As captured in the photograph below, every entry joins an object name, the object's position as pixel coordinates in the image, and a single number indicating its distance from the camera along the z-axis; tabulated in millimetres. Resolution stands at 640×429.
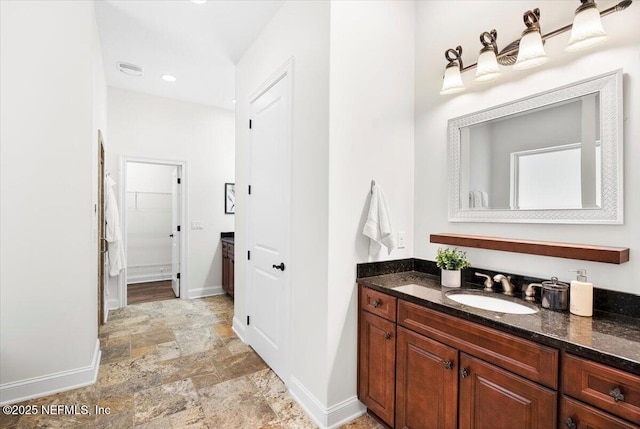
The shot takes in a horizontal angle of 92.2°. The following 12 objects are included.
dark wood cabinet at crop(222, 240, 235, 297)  4488
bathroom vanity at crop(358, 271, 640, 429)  1019
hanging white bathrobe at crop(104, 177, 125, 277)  3629
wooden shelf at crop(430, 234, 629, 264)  1330
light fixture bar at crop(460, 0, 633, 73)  1358
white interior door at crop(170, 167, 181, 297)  4883
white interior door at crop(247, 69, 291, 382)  2406
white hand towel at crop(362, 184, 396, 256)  1962
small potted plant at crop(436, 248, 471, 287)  1880
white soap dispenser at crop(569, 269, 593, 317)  1339
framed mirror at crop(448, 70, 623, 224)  1426
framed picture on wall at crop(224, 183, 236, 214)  5086
